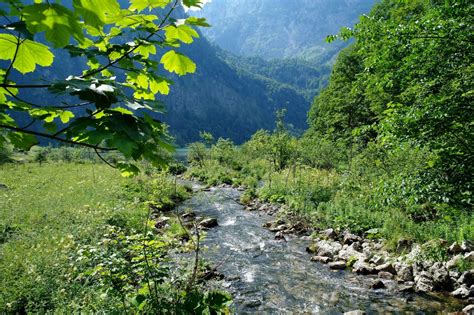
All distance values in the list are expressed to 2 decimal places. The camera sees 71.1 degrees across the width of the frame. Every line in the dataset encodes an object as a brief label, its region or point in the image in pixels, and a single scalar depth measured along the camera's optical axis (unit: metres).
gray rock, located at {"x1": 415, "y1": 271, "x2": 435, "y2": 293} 8.20
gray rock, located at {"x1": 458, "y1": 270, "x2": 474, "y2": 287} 7.92
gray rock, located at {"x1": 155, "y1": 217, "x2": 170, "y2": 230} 13.84
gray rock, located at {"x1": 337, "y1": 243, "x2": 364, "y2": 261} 10.63
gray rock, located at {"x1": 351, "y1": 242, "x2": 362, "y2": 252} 11.19
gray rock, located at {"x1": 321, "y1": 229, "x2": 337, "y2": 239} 12.55
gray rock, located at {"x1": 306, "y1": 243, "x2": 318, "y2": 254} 11.64
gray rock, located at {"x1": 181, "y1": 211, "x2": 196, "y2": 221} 15.89
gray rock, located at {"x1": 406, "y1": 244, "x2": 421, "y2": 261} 9.16
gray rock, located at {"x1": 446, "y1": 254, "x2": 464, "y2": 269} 8.37
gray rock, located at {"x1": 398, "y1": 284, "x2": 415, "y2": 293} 8.34
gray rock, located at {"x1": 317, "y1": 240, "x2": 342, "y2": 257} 11.09
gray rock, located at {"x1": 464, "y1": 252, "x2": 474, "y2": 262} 8.28
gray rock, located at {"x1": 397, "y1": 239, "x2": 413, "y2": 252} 10.18
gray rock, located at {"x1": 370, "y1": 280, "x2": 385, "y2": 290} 8.63
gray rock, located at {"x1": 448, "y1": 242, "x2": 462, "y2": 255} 8.74
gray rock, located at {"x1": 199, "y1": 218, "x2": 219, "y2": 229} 14.72
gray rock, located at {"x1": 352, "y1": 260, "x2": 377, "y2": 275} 9.64
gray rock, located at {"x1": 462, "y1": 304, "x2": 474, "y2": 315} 6.79
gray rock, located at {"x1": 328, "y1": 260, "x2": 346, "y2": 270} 10.16
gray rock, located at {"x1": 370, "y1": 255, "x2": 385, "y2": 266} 9.94
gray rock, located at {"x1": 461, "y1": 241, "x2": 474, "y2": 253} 8.63
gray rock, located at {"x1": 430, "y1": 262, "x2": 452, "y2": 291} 8.14
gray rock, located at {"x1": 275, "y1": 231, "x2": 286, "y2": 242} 13.08
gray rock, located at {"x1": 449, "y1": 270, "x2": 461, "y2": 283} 8.14
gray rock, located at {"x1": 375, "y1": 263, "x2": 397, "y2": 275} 9.41
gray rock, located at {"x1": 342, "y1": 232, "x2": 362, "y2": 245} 11.86
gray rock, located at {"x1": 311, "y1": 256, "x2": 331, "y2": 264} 10.65
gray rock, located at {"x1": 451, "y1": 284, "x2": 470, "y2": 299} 7.58
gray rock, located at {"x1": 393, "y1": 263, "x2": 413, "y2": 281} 8.90
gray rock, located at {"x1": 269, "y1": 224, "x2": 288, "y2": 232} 14.28
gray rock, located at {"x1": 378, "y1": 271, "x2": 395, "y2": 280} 9.19
